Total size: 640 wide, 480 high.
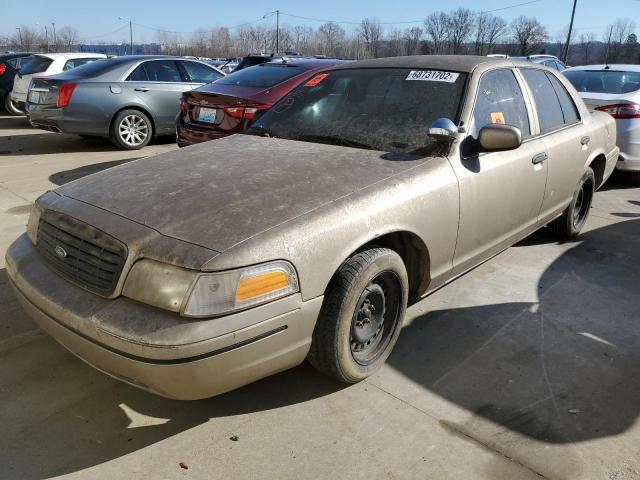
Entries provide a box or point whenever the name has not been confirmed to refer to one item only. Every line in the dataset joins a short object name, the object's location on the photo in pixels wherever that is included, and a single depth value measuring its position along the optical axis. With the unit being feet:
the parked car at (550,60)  49.78
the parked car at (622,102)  21.42
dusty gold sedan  6.84
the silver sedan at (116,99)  26.76
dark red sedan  19.54
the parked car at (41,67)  36.24
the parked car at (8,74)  42.12
